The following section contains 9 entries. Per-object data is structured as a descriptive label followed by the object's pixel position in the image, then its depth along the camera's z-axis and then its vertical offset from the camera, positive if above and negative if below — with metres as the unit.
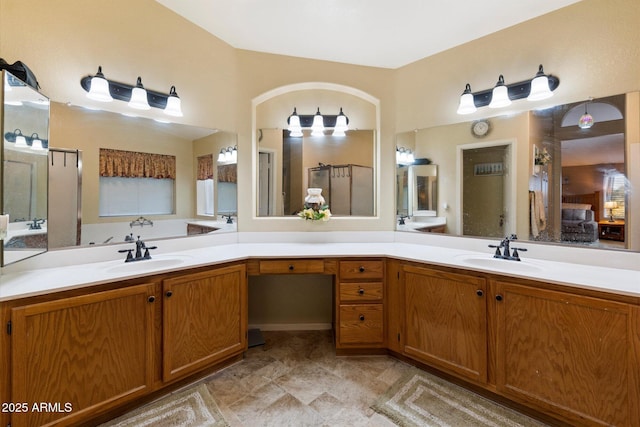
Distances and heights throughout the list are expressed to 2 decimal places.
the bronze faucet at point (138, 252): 1.84 -0.26
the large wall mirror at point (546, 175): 1.72 +0.30
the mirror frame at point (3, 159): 1.38 +0.28
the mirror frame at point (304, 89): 2.59 +0.88
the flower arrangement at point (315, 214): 2.53 +0.01
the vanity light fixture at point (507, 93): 1.90 +0.93
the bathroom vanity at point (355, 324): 1.27 -0.63
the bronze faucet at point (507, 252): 1.89 -0.26
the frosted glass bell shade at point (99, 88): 1.77 +0.83
